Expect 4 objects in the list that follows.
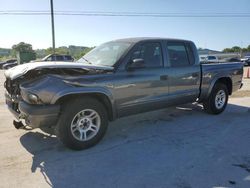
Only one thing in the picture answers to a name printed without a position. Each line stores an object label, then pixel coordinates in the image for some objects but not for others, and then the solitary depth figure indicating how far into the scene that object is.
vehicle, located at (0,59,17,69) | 31.42
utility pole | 16.49
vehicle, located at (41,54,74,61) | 16.94
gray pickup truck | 3.11
